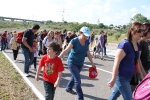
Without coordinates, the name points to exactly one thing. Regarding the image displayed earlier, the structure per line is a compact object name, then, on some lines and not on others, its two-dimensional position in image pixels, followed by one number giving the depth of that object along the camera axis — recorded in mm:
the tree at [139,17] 46708
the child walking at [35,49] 5761
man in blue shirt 4440
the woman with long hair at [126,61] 2085
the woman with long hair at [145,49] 2668
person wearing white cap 3030
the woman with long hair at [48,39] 5432
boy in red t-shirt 2508
